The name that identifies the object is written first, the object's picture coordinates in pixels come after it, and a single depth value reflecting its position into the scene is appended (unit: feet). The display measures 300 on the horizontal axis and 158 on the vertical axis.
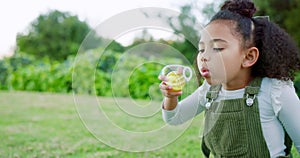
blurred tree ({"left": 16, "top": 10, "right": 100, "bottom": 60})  40.09
